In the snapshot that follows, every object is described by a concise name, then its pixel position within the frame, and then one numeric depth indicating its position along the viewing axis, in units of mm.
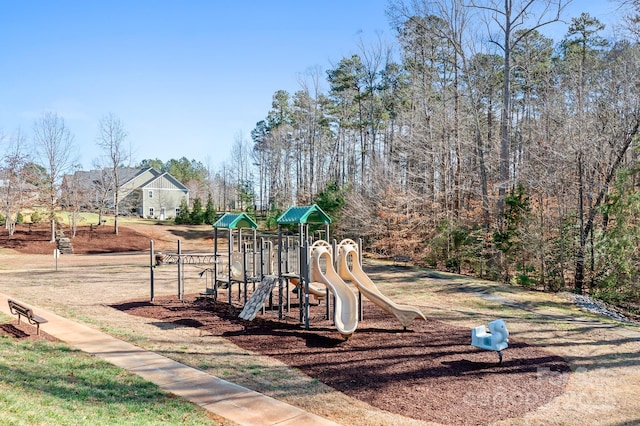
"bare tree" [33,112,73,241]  31531
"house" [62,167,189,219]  52469
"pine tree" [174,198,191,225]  44938
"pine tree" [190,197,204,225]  45188
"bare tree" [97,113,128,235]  37688
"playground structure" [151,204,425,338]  9539
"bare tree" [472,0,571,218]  18688
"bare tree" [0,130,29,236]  31394
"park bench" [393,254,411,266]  21719
